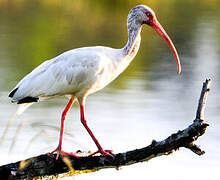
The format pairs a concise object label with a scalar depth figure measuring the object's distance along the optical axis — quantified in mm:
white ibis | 15867
